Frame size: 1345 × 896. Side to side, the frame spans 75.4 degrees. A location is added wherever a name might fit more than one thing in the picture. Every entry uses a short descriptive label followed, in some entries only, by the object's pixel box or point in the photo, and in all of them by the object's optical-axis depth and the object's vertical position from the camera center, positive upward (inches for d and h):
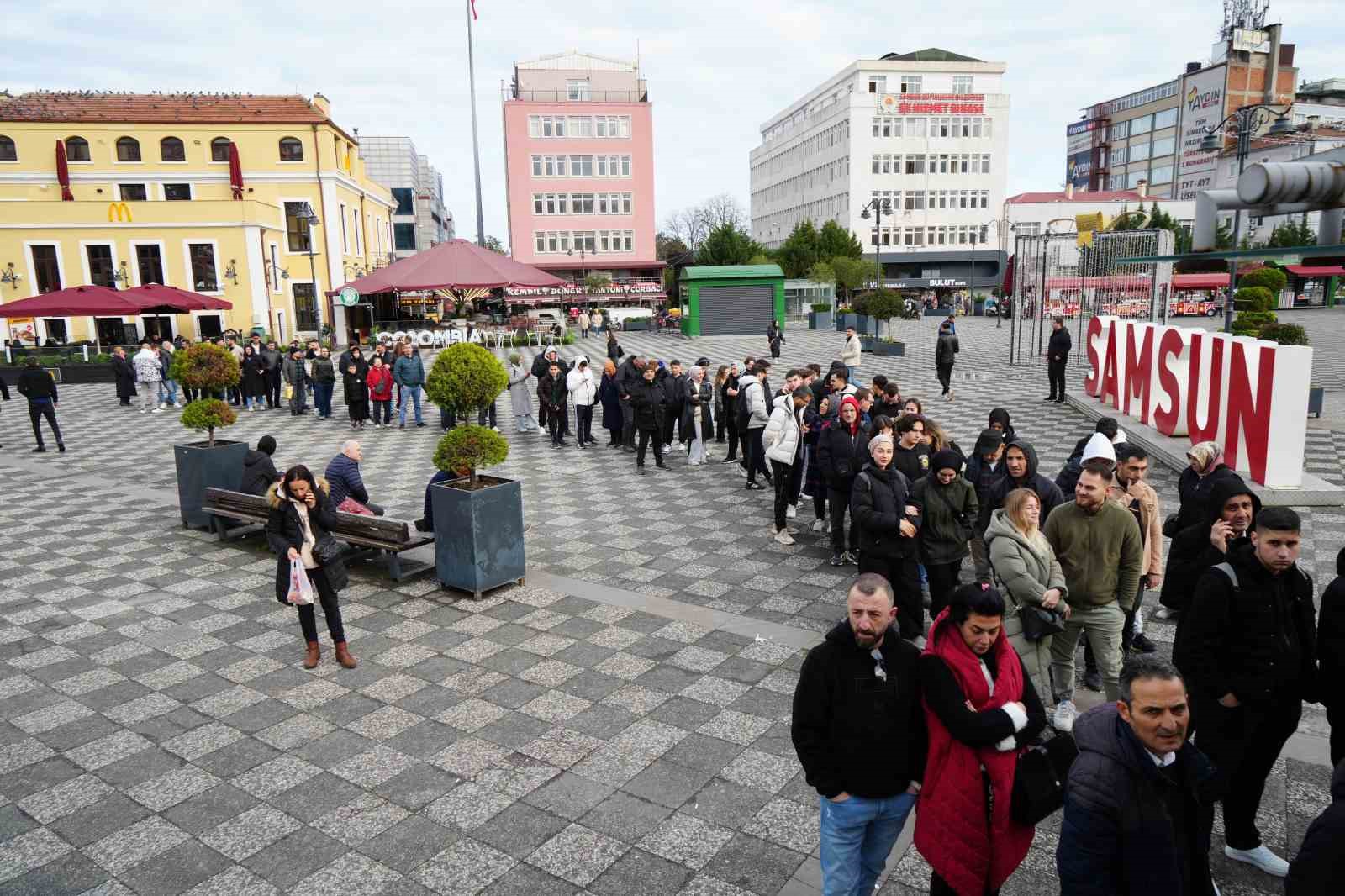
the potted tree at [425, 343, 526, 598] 310.7 -66.5
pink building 2504.9 +365.1
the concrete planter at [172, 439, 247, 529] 417.1 -73.3
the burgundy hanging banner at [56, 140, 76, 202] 1683.1 +289.1
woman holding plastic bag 250.4 -66.8
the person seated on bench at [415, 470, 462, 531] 329.4 -75.8
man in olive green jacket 202.2 -61.4
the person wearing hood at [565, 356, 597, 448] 631.2 -60.1
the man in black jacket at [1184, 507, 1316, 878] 153.9 -64.3
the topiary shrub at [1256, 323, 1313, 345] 625.6 -30.0
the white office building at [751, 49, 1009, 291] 2876.5 +459.9
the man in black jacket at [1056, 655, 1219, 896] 104.7 -60.8
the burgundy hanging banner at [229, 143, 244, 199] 1754.4 +296.2
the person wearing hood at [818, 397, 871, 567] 327.9 -55.2
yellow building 1491.1 +204.2
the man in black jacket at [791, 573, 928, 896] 125.0 -59.1
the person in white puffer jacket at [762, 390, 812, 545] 374.3 -58.5
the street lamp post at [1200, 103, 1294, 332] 750.4 +151.0
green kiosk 1503.4 +11.2
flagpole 1048.8 +200.5
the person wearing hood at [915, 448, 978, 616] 253.9 -61.8
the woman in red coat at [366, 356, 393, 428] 733.9 -56.6
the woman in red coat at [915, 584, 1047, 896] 121.6 -62.9
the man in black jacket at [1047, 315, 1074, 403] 714.8 -49.1
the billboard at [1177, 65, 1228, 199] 3102.9 +632.5
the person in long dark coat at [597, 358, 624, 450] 620.8 -68.0
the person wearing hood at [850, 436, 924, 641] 254.2 -65.6
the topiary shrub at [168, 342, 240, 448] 470.6 -25.9
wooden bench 327.6 -83.6
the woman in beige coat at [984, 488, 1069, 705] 193.3 -59.2
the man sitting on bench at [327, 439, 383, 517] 347.9 -65.3
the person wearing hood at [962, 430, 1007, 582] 277.3 -54.3
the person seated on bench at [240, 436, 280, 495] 379.9 -67.6
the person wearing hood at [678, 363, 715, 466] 553.3 -73.0
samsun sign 396.2 -52.5
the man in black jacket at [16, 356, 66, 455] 629.6 -50.0
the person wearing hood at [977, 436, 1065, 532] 246.4 -50.5
